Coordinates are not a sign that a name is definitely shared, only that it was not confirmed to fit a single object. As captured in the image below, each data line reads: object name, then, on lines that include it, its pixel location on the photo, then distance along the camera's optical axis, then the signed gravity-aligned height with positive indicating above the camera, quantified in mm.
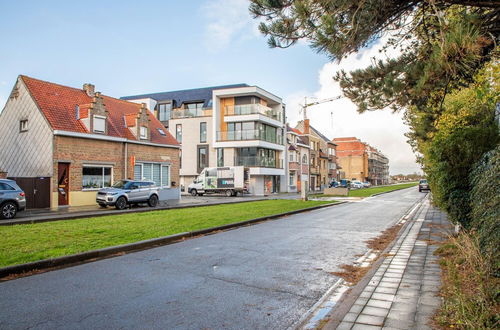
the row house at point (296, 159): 55000 +3935
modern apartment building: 45062 +6909
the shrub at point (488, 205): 5035 -373
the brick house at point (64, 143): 20922 +2649
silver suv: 20234 -500
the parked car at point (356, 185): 76425 -325
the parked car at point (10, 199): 15477 -557
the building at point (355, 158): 104250 +7369
